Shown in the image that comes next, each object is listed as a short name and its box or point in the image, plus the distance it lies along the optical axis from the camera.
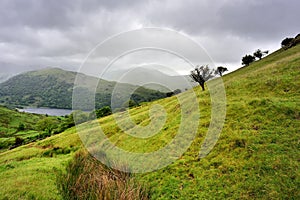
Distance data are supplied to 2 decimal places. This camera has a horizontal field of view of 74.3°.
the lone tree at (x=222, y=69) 83.10
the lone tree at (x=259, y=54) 76.66
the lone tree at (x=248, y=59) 78.62
